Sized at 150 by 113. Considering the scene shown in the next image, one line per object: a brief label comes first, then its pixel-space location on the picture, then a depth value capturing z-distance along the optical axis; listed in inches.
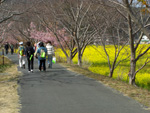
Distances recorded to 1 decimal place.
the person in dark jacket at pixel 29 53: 573.9
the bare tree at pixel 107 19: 618.8
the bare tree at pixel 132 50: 445.7
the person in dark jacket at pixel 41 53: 572.7
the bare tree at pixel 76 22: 808.3
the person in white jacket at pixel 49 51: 644.9
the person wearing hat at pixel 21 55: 657.6
